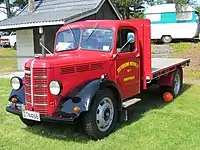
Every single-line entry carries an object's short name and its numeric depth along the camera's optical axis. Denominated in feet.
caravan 69.56
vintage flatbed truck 16.28
